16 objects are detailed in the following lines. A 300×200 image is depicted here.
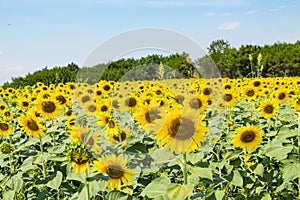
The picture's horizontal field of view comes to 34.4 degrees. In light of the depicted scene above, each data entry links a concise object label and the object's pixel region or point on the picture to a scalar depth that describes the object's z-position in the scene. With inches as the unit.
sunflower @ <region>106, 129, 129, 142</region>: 125.7
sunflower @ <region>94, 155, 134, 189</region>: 103.3
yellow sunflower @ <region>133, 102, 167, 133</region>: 117.3
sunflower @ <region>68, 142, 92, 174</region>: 101.2
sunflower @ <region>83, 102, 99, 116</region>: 187.9
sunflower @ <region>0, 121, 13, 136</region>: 162.9
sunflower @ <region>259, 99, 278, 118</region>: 183.9
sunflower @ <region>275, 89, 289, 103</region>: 206.8
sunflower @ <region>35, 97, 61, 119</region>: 166.9
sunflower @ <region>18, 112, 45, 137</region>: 142.1
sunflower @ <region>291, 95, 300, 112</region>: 159.6
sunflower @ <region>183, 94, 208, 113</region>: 131.7
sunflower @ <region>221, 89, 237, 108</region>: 198.4
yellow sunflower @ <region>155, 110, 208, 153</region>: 85.9
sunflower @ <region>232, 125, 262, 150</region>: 133.6
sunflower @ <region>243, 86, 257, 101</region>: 229.1
